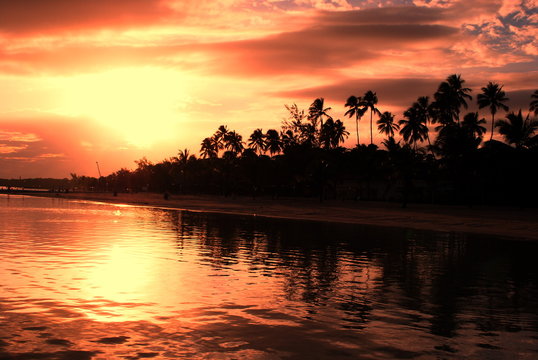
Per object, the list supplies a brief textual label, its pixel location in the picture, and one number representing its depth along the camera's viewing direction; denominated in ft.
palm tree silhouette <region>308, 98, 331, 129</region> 278.87
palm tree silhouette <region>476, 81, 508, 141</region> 232.32
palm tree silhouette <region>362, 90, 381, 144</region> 297.12
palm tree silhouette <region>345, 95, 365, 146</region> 298.56
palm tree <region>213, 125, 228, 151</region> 423.76
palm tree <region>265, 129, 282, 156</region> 348.81
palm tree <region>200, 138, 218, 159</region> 453.58
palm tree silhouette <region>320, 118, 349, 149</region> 257.34
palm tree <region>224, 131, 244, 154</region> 395.75
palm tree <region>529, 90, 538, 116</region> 205.86
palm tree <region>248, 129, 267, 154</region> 377.91
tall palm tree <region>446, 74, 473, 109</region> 239.30
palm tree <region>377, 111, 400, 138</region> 298.35
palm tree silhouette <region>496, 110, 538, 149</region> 191.81
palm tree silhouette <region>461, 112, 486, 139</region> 222.69
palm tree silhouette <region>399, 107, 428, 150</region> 256.73
